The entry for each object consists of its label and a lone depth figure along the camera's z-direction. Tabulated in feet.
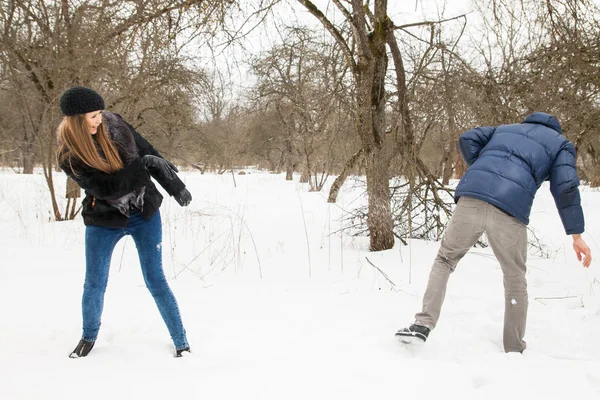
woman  6.93
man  7.51
